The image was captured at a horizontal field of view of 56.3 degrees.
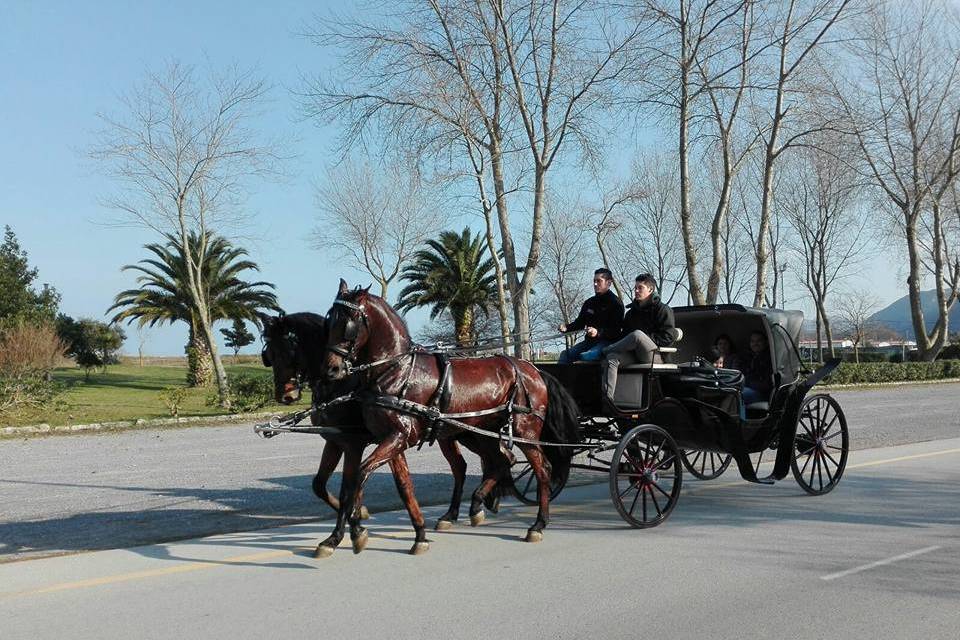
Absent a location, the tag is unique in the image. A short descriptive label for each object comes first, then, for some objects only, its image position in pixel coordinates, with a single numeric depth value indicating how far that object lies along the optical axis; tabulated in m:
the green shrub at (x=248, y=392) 23.09
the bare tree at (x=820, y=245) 48.19
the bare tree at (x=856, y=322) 65.50
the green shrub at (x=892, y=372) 35.94
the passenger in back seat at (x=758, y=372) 9.91
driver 9.28
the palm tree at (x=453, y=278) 41.72
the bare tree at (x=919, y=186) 37.16
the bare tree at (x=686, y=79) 20.45
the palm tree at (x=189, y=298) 39.56
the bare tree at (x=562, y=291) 48.53
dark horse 7.54
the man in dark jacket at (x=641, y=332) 8.80
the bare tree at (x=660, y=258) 48.19
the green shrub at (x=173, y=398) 22.33
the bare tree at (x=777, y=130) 21.59
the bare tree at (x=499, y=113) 20.91
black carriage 8.70
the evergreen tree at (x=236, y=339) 58.40
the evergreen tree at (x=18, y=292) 43.00
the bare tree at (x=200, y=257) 25.08
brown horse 7.15
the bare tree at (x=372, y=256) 38.84
